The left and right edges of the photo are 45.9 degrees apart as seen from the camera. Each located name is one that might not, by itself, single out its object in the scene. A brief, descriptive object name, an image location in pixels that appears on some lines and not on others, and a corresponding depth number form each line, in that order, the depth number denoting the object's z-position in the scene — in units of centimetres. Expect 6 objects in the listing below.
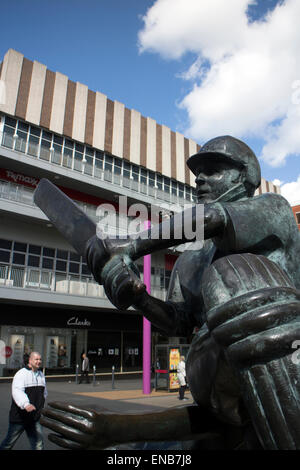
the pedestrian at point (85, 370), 1729
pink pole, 1326
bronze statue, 95
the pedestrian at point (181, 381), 1117
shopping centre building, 1784
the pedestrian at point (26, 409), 439
